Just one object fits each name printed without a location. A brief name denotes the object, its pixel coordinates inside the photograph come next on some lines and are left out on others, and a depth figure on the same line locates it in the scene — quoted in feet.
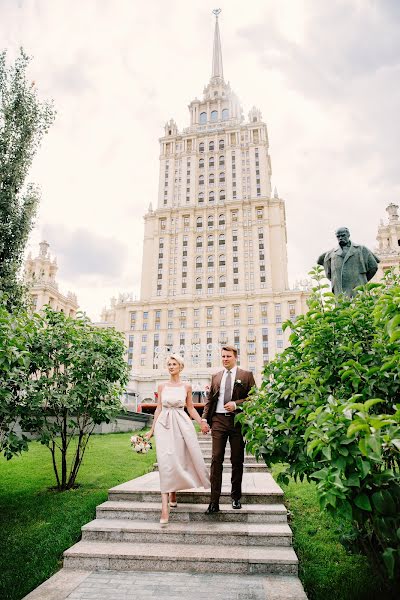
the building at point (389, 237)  167.02
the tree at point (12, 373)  14.73
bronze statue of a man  21.91
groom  15.92
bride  15.76
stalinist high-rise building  214.28
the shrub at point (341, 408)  7.30
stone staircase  12.75
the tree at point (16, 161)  43.16
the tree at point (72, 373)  20.79
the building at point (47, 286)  235.40
